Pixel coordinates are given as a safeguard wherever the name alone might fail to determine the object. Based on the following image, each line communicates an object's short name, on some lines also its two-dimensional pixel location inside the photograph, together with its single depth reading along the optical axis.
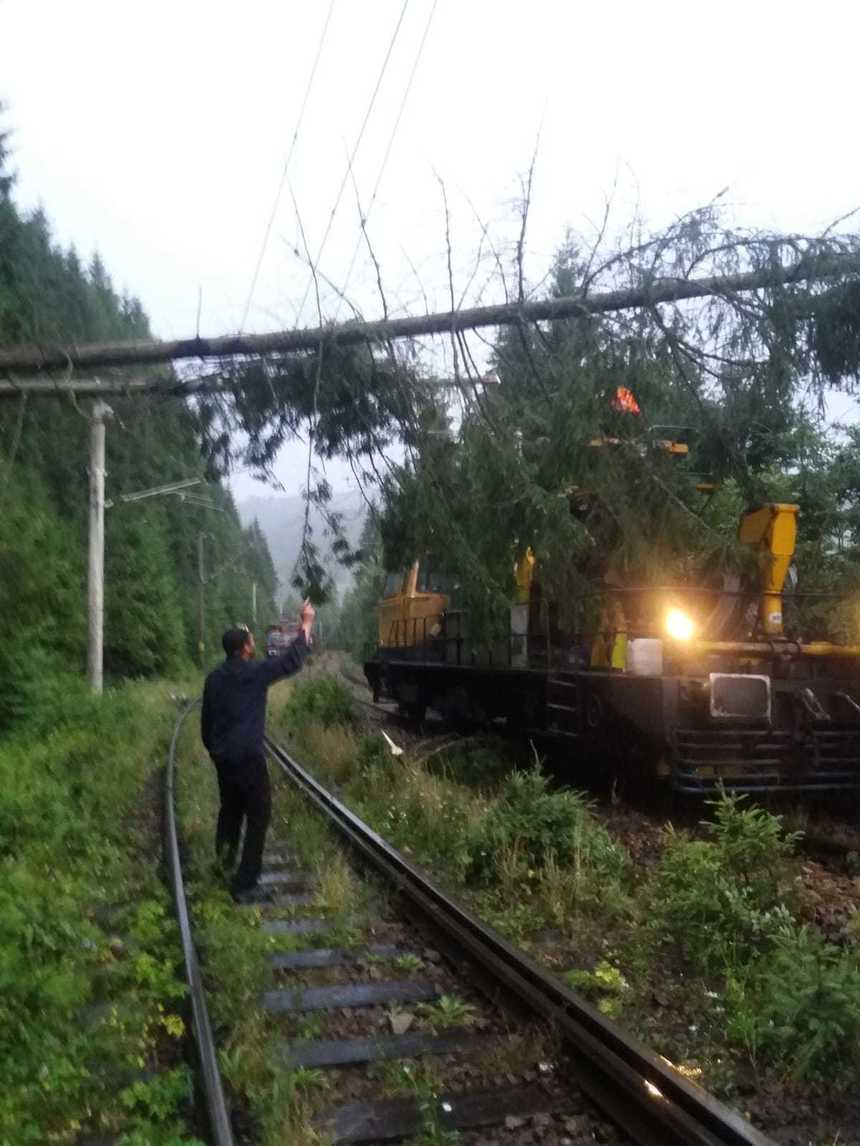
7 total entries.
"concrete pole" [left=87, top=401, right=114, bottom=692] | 19.16
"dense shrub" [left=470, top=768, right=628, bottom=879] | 7.66
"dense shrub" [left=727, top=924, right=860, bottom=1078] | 4.45
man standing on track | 7.19
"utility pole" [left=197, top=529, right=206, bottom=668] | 51.54
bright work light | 9.73
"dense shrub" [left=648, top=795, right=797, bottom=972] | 5.97
